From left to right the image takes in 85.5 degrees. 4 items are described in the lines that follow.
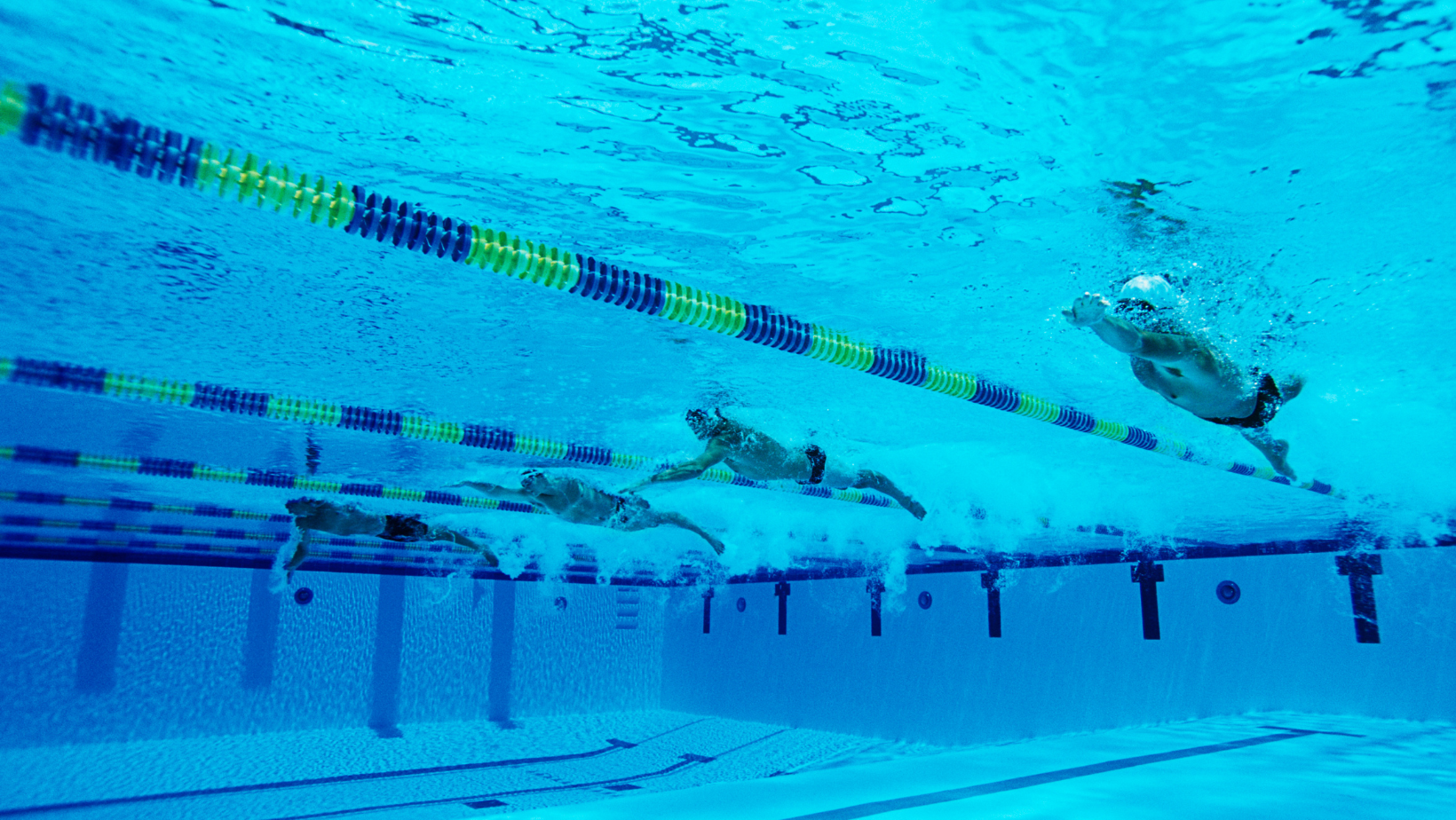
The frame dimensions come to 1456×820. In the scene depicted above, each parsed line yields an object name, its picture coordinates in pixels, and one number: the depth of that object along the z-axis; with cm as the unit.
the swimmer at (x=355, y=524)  784
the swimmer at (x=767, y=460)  599
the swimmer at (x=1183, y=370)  427
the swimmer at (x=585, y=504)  691
